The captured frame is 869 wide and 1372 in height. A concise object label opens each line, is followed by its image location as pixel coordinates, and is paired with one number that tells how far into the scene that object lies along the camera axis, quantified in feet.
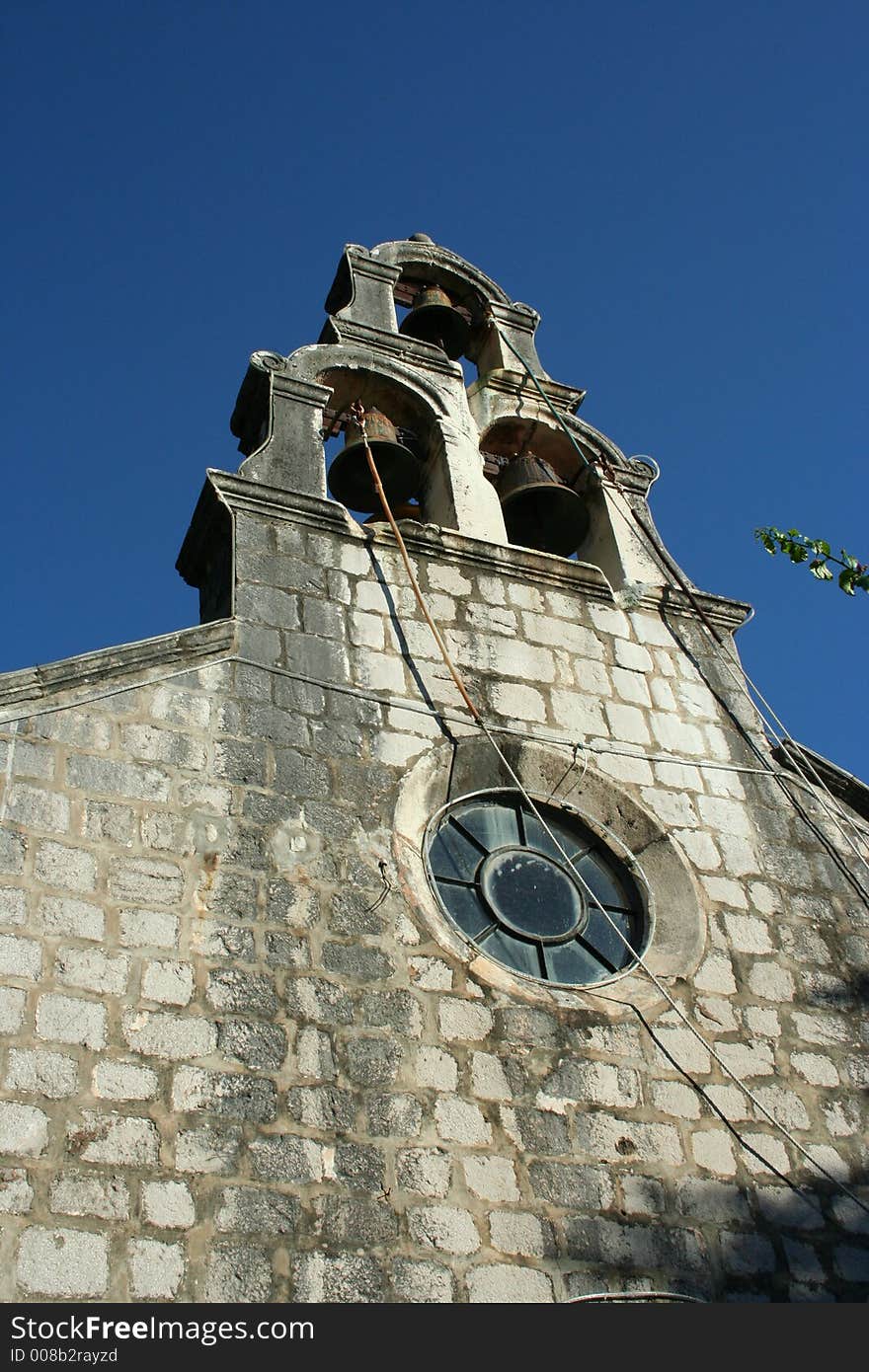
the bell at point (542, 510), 26.96
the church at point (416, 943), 14.33
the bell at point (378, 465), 25.93
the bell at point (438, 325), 30.48
